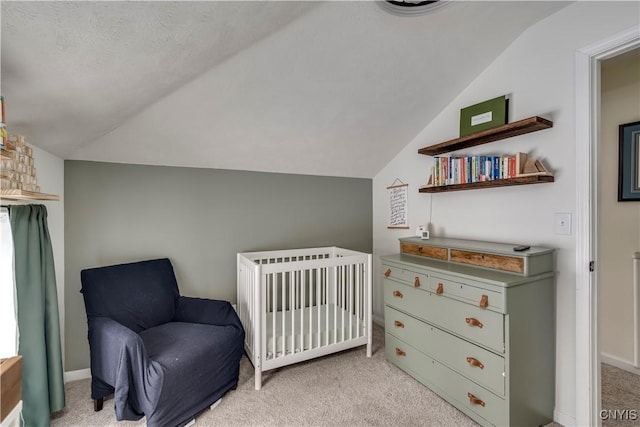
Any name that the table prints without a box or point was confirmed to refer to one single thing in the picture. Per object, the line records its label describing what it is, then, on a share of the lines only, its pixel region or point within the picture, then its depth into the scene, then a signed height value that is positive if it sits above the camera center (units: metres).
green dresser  1.67 -0.71
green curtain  1.57 -0.54
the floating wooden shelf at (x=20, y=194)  1.24 +0.08
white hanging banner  3.06 +0.08
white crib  2.18 -0.87
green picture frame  2.08 +0.69
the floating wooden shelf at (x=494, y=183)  1.84 +0.20
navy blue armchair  1.67 -0.82
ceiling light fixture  1.52 +1.05
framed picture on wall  2.28 +0.37
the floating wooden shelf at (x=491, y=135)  1.83 +0.53
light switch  1.80 -0.07
